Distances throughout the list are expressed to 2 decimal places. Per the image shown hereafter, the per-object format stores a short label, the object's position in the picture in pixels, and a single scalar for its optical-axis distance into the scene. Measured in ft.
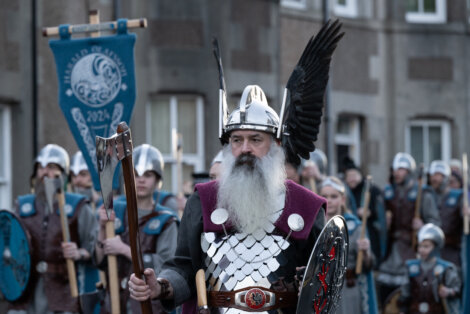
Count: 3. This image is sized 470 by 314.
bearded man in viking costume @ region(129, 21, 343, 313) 18.93
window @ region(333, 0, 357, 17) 70.79
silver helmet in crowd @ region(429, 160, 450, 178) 52.60
